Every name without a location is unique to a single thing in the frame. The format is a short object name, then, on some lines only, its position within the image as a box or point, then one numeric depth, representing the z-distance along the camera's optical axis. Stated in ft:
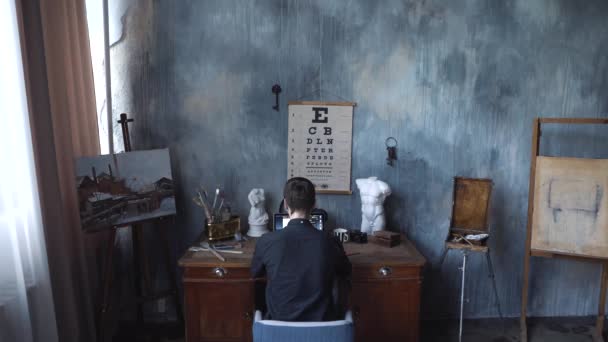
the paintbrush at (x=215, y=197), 8.85
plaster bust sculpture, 8.91
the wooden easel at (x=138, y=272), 8.05
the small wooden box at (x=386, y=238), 8.49
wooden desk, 7.65
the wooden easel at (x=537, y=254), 8.59
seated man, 5.87
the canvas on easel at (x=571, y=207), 8.58
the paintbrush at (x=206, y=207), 8.41
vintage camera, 8.68
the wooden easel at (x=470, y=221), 8.82
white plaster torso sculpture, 8.86
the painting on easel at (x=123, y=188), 7.50
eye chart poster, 9.29
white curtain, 5.97
